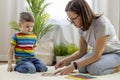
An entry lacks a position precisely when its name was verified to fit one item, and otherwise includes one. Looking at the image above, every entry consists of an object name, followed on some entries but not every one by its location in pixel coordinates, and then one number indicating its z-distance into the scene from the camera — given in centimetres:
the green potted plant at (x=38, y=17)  308
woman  184
